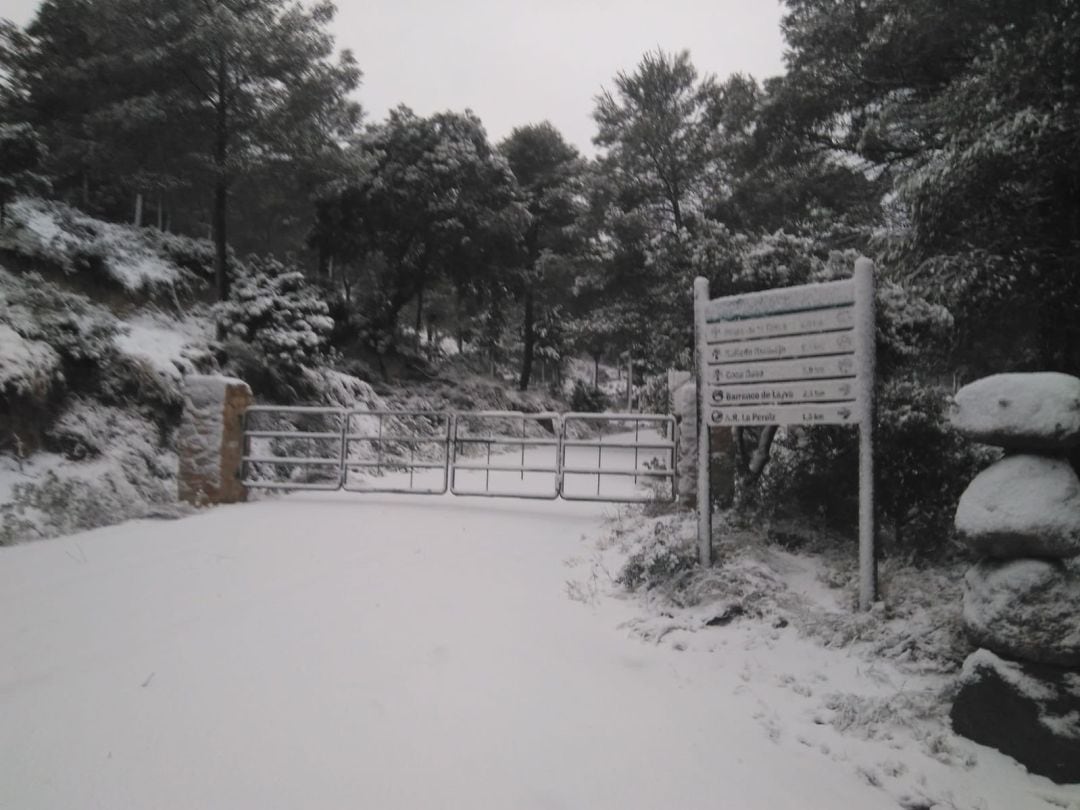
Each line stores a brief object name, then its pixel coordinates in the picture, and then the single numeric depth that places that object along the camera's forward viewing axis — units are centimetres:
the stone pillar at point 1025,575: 253
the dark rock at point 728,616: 388
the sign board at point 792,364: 395
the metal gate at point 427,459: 734
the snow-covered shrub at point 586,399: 2844
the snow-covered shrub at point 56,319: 715
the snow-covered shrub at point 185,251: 1410
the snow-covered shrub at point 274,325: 1160
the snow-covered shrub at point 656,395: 1249
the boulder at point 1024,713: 243
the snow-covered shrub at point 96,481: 587
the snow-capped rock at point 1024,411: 296
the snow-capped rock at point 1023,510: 278
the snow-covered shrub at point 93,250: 1005
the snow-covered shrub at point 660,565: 452
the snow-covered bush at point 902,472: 497
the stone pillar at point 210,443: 746
